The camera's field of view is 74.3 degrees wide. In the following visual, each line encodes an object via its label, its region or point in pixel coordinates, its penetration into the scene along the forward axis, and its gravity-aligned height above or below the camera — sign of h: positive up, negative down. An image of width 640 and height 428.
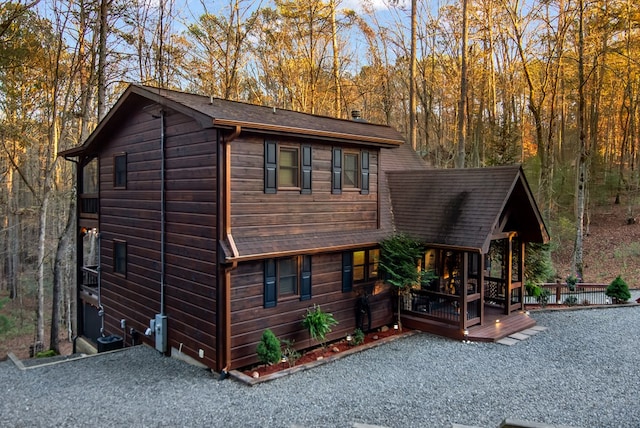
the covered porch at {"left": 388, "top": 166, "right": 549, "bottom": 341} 9.72 -0.78
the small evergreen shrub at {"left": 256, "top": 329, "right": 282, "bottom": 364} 7.74 -2.67
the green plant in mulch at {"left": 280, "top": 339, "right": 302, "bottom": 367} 8.26 -2.96
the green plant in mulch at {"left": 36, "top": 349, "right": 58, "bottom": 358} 12.59 -4.53
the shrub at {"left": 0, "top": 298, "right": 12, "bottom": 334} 17.72 -5.15
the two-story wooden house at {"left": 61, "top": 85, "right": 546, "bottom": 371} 7.82 -0.39
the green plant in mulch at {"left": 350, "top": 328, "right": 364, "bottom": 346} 9.60 -3.08
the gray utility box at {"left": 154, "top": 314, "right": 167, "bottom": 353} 8.92 -2.73
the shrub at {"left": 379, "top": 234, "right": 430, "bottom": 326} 9.98 -1.33
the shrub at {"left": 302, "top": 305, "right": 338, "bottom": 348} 8.57 -2.44
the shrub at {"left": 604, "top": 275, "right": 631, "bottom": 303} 13.08 -2.69
